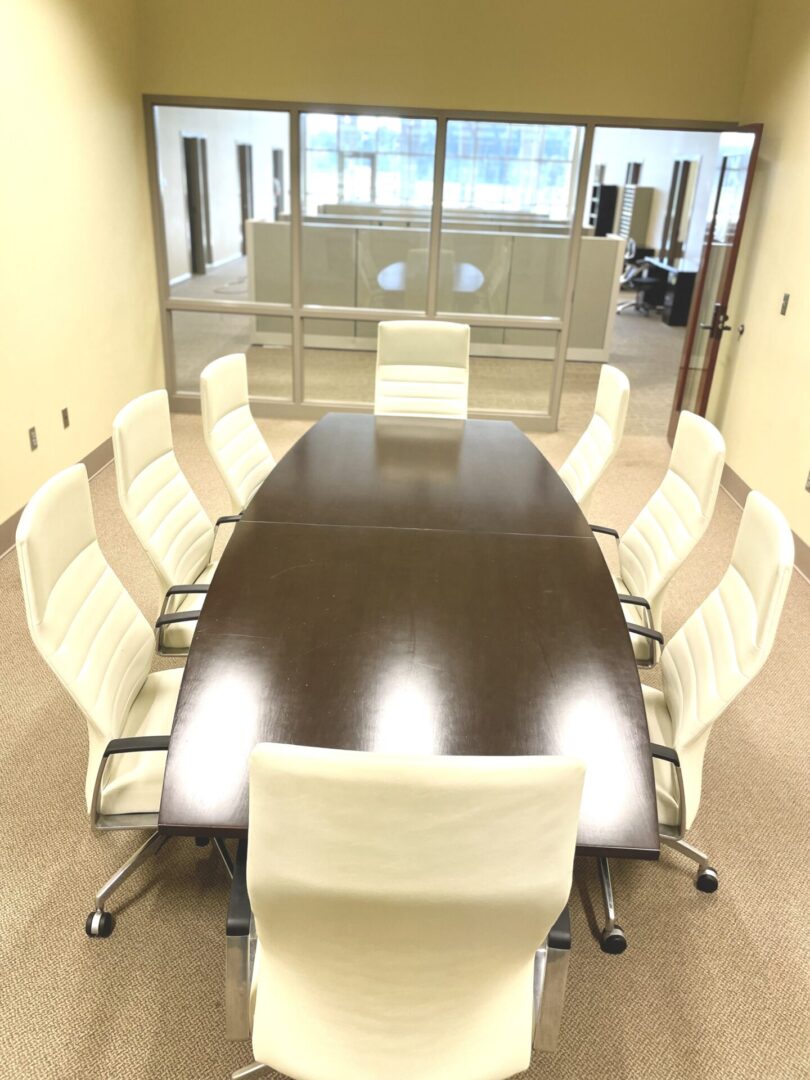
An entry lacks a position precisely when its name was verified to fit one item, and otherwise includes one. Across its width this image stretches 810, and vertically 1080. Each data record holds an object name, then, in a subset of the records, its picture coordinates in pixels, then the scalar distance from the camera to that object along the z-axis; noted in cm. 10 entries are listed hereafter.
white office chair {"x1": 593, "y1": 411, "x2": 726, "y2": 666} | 250
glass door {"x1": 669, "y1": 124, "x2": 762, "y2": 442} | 489
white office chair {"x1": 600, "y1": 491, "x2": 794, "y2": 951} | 176
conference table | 157
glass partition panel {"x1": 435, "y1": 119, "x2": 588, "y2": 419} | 545
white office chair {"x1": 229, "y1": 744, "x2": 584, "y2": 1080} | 103
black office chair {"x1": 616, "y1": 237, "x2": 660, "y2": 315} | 1093
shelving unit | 1162
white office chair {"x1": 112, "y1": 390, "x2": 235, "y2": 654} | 244
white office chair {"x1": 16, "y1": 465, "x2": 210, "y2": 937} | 172
